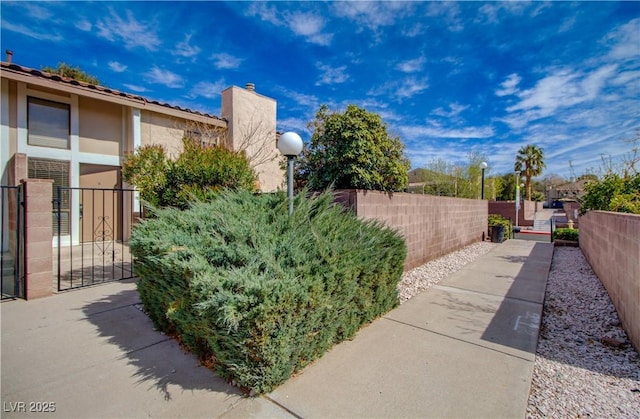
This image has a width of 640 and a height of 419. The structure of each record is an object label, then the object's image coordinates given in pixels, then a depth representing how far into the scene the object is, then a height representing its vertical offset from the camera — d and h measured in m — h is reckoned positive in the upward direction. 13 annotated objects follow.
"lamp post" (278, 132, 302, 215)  4.08 +0.81
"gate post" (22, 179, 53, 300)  4.30 -0.61
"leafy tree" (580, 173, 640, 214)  6.58 +0.35
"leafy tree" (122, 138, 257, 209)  4.96 +0.44
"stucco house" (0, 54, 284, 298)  7.63 +2.15
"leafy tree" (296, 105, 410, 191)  5.27 +0.94
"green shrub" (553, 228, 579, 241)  11.28 -1.13
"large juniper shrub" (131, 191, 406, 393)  2.22 -0.70
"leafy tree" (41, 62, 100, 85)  14.59 +6.50
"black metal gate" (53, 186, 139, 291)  6.00 -1.16
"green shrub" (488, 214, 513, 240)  12.75 -0.83
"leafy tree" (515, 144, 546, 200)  33.47 +5.25
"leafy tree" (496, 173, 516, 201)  32.64 +1.77
